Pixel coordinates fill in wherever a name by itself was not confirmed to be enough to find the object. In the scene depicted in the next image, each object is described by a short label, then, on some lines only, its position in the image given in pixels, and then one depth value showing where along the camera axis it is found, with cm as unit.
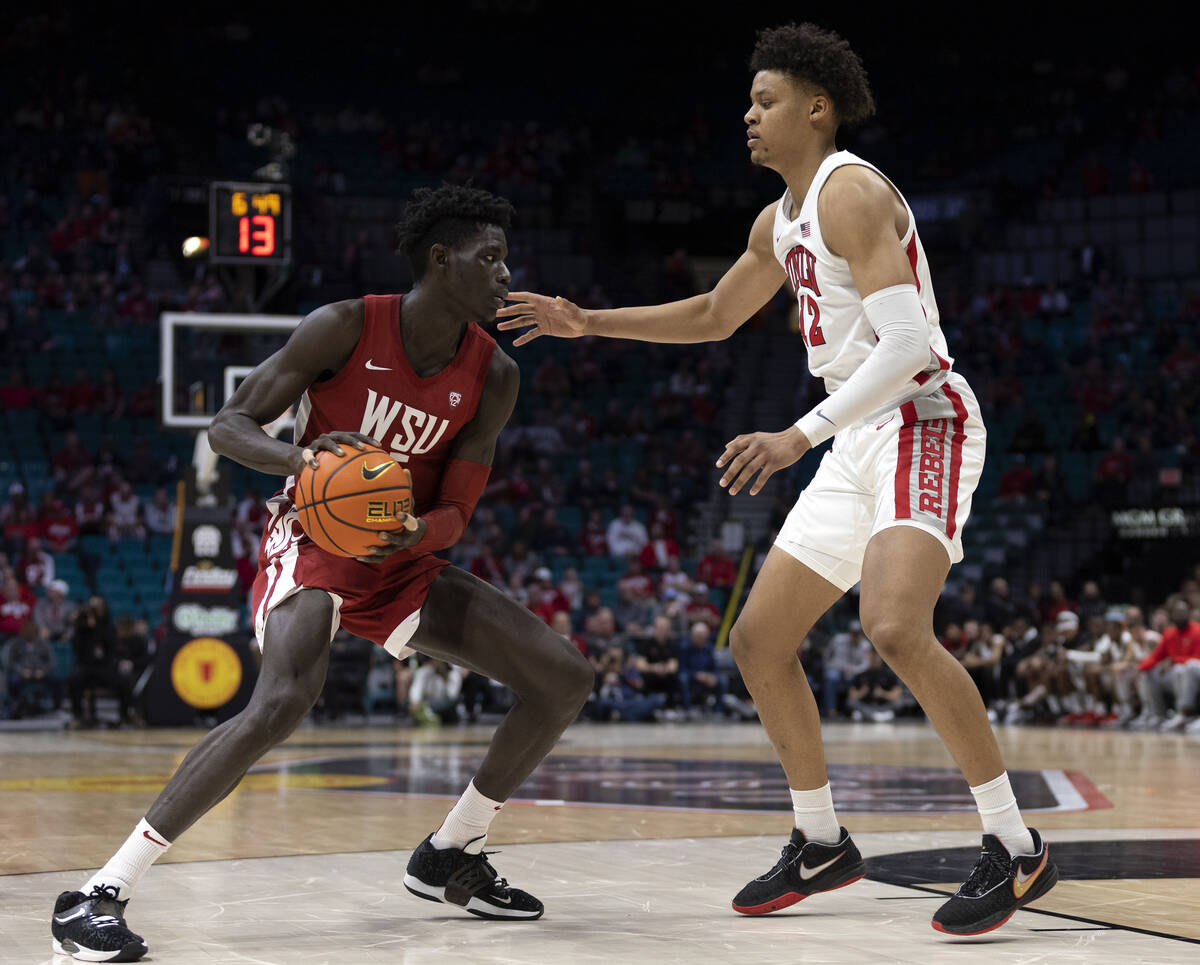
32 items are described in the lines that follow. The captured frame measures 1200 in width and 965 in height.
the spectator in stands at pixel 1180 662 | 1424
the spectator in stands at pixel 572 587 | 1695
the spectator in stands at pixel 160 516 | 1723
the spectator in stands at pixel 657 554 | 1847
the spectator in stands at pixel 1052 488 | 1909
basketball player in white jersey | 399
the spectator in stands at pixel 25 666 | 1458
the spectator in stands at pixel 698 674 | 1627
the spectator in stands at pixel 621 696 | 1593
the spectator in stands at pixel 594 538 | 1869
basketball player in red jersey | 415
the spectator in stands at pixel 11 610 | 1475
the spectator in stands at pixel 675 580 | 1764
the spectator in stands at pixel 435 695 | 1471
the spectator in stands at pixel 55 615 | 1513
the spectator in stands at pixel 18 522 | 1625
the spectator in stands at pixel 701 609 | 1673
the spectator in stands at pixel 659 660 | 1608
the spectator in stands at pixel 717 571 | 1822
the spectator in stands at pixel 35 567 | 1580
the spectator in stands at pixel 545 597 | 1616
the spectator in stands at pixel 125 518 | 1709
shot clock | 1176
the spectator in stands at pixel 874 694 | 1653
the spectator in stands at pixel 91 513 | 1706
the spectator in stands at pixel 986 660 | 1633
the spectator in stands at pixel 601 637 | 1605
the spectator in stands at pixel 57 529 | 1670
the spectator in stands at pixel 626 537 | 1862
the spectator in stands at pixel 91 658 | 1418
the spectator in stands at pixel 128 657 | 1409
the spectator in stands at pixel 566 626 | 1520
